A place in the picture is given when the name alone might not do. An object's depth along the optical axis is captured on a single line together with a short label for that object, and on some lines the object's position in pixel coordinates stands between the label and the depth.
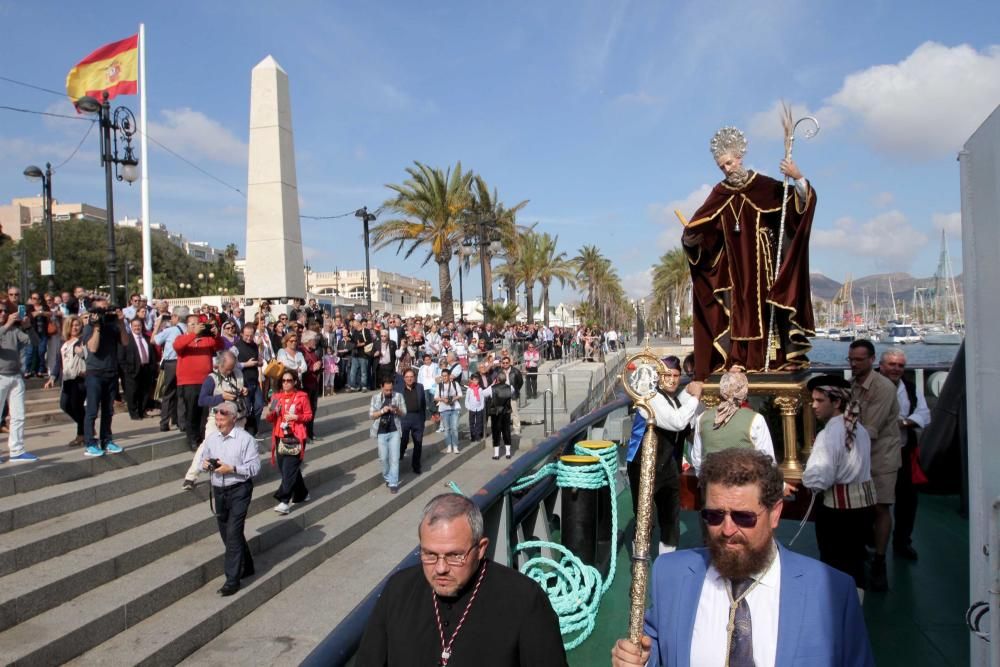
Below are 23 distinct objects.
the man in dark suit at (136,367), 10.52
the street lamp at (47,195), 17.25
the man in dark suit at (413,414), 12.04
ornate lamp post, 13.14
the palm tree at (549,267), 46.84
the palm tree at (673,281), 57.98
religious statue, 5.66
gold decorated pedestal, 5.29
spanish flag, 19.07
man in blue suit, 1.86
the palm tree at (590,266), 60.28
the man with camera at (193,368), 9.48
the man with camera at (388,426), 10.70
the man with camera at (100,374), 8.28
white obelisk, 16.94
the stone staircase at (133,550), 5.72
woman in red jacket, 8.68
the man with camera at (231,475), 6.71
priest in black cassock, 2.16
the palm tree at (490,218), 30.82
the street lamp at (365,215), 22.81
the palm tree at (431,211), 30.36
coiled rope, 3.92
